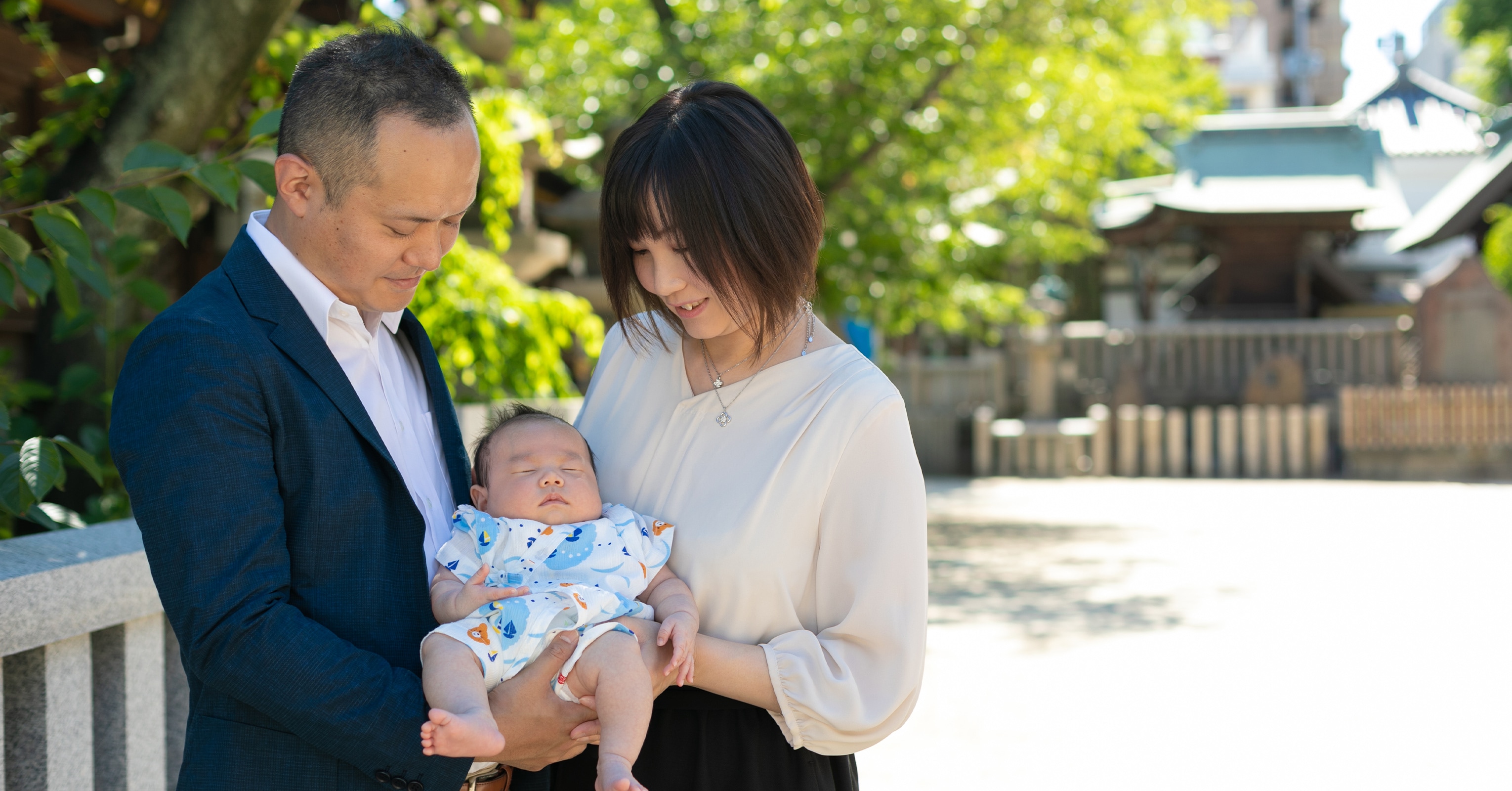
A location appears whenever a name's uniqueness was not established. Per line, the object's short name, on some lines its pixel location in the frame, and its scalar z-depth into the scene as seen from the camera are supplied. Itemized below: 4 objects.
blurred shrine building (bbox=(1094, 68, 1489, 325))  16.84
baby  1.54
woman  1.78
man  1.41
